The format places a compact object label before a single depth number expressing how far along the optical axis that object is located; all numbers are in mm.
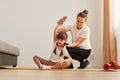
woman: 2822
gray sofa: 2438
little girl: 2363
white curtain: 3814
